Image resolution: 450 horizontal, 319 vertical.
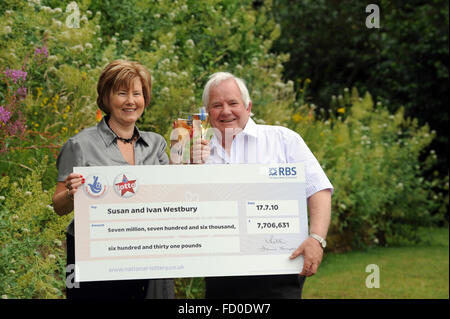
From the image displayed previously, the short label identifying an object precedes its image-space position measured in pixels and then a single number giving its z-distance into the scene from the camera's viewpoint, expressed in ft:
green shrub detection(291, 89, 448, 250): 25.32
